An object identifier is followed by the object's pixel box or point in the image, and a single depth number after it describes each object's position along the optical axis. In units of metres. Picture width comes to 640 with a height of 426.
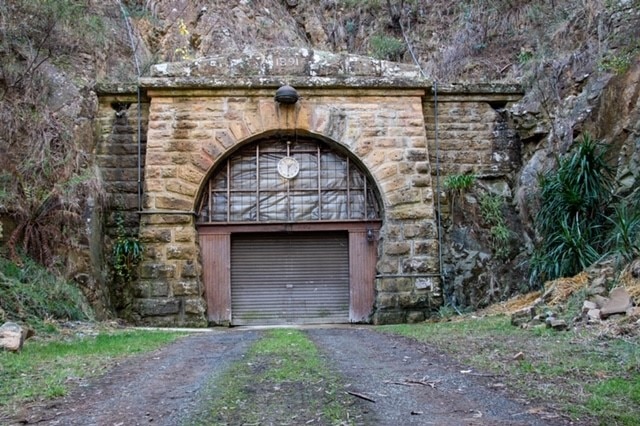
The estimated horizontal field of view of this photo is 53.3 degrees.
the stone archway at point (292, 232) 10.95
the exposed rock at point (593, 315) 6.15
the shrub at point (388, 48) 16.75
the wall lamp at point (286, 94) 10.58
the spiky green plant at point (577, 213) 8.48
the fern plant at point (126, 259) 10.32
